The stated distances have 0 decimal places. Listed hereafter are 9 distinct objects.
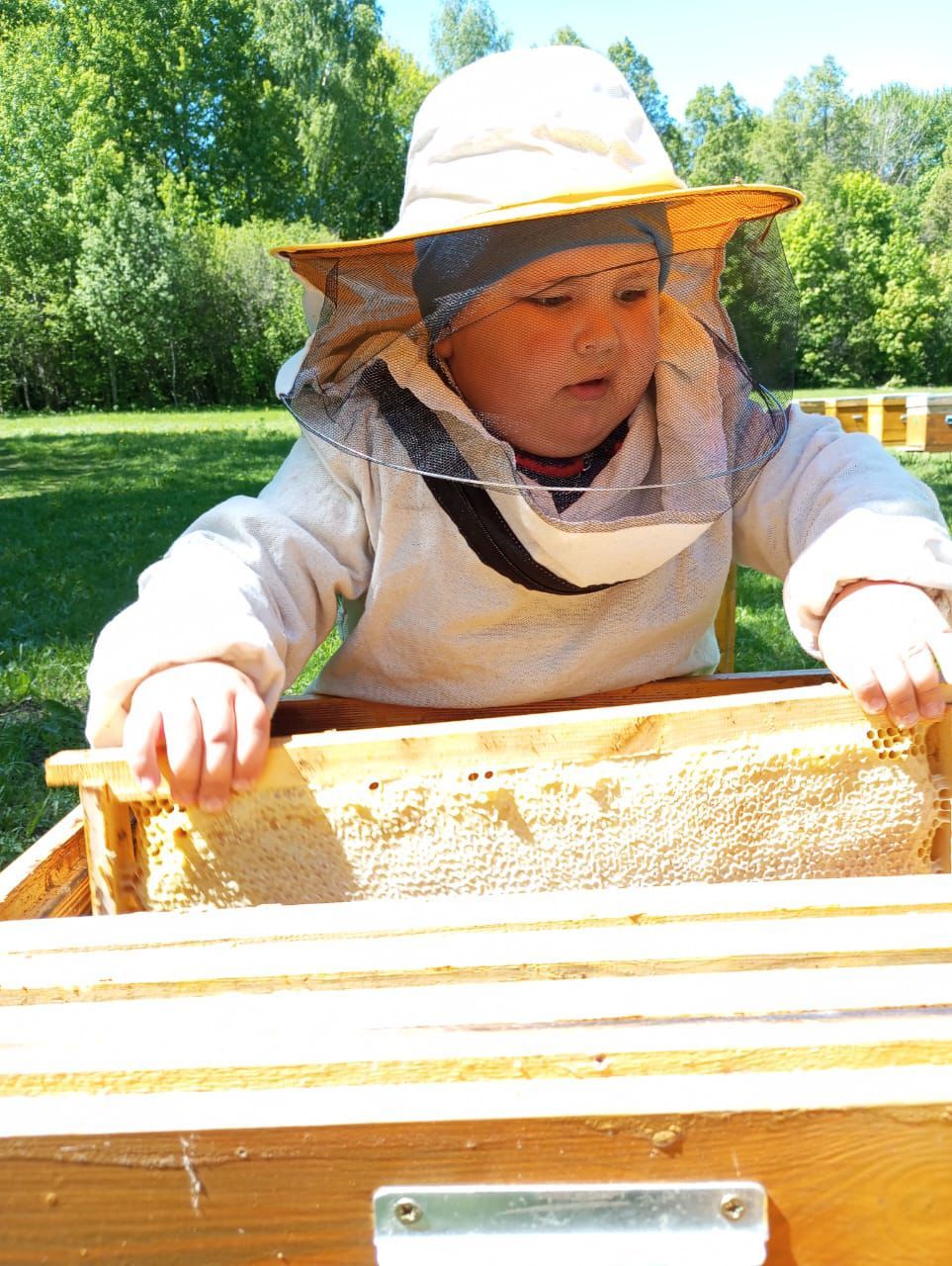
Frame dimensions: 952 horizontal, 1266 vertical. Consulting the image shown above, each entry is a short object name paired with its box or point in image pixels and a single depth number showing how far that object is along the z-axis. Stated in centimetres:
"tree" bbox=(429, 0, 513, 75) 3906
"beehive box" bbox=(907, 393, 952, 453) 842
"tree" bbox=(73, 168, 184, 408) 2730
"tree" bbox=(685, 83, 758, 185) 4706
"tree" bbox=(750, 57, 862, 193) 4078
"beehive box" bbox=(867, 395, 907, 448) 885
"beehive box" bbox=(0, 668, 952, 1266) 63
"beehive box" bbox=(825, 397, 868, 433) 879
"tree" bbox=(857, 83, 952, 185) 4769
